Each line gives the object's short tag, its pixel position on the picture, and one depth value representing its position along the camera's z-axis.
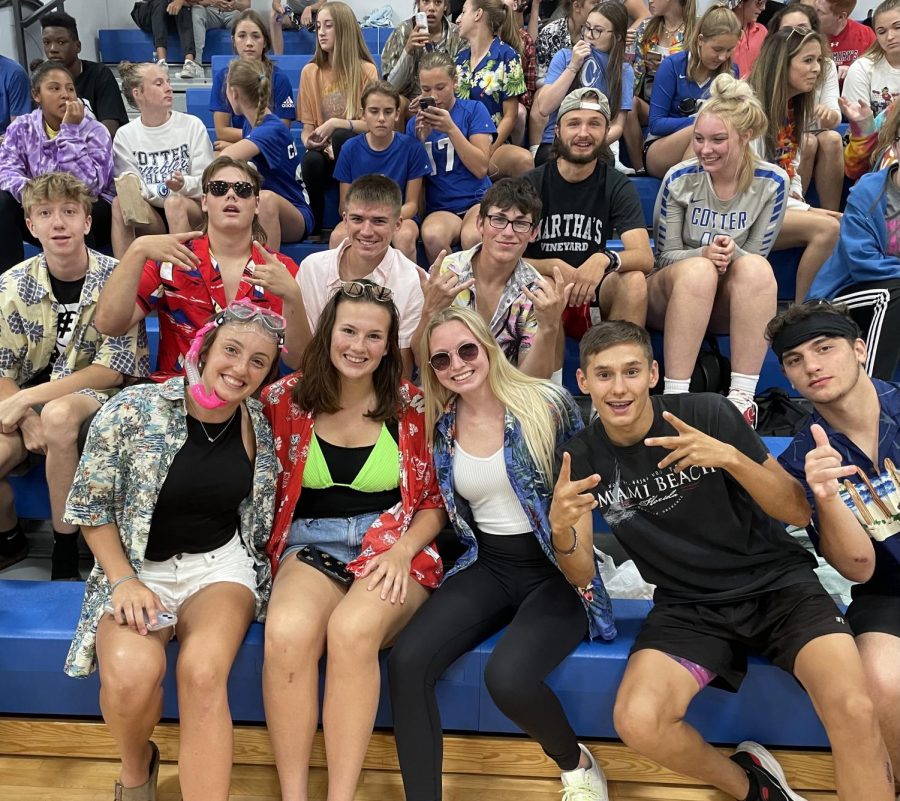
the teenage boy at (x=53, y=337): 2.38
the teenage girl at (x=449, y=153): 3.31
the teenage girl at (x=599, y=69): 3.77
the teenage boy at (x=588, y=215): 2.76
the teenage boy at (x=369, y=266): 2.59
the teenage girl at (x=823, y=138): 3.48
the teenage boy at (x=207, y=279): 2.34
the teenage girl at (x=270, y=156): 3.39
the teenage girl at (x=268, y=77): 4.01
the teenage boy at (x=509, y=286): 2.34
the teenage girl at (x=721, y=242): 2.67
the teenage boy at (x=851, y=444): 1.77
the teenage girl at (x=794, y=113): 3.15
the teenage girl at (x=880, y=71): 3.69
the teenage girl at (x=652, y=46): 4.19
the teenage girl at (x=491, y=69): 3.89
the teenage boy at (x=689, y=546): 1.77
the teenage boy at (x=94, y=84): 4.25
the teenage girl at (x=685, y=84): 3.62
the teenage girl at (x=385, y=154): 3.31
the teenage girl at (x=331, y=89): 3.69
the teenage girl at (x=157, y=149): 3.43
